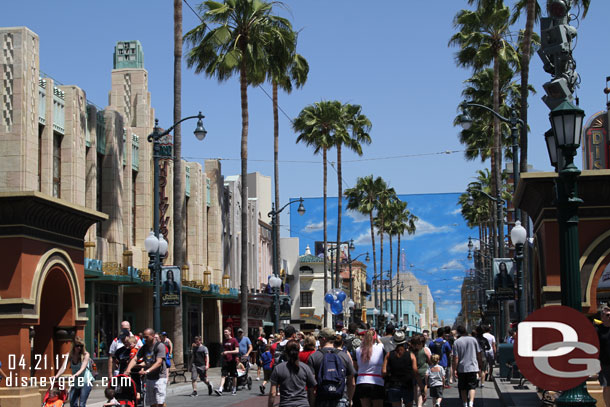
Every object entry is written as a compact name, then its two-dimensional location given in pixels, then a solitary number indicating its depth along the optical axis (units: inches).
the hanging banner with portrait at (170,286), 1090.1
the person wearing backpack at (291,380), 457.1
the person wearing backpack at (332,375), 497.0
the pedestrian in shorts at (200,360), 1026.6
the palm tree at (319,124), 2322.8
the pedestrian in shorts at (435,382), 769.6
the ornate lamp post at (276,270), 1693.0
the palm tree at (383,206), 3538.4
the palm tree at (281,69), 1604.3
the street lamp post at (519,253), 945.5
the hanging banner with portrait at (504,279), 1040.8
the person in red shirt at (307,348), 541.3
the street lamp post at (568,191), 412.5
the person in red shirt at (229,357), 1017.4
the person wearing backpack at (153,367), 654.8
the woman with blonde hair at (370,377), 553.9
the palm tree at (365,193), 3417.8
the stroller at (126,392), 629.3
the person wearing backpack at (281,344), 650.8
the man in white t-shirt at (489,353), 1033.3
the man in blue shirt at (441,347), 1019.9
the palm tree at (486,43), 1462.8
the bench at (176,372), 1171.3
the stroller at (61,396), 599.5
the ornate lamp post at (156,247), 1016.2
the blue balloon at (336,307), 1782.7
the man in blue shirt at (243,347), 1087.0
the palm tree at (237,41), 1509.6
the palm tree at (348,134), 2404.0
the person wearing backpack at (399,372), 581.0
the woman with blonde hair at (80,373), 649.6
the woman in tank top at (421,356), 700.0
